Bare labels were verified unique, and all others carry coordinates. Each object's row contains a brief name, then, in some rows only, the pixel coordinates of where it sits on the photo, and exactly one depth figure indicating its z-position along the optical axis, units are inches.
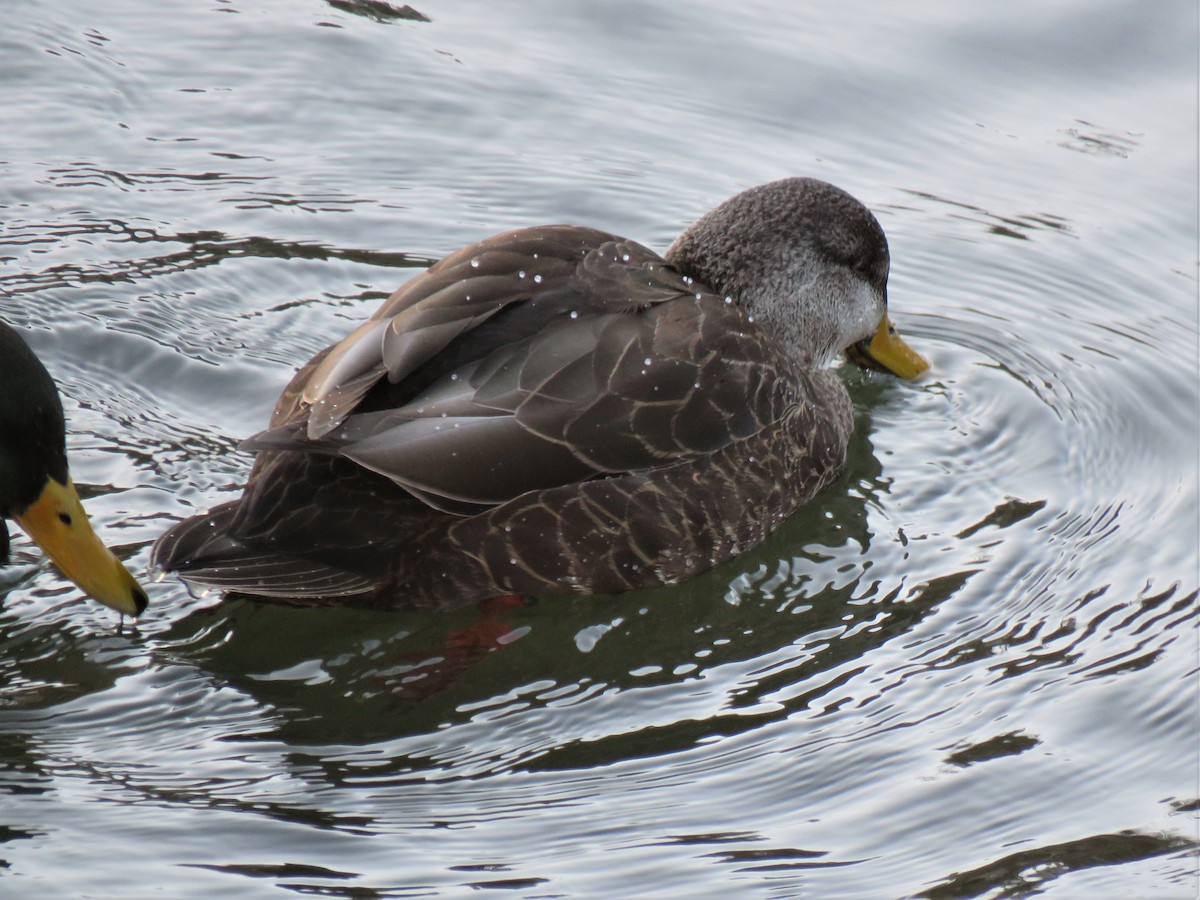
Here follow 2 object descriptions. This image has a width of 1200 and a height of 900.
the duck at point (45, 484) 436.5
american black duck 434.9
